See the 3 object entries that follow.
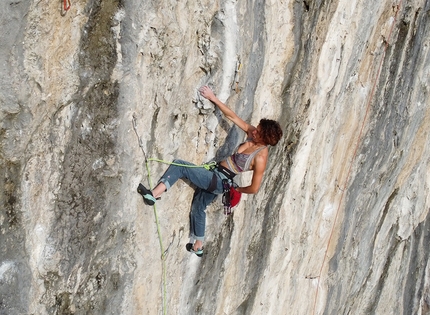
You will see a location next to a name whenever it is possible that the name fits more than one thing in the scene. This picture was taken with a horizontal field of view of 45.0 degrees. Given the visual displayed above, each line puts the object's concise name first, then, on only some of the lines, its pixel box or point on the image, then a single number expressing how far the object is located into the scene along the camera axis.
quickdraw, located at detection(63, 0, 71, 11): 4.15
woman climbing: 5.13
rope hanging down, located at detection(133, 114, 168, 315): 5.03
